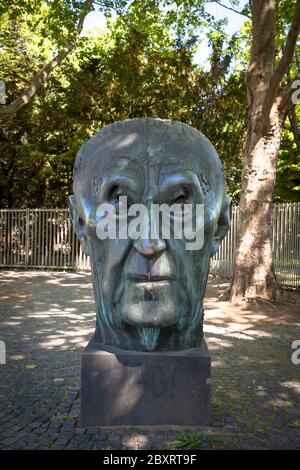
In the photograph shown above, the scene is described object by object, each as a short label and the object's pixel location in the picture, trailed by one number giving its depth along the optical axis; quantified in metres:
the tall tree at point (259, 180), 9.38
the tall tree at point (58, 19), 12.40
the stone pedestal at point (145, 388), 3.54
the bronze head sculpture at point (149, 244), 3.34
